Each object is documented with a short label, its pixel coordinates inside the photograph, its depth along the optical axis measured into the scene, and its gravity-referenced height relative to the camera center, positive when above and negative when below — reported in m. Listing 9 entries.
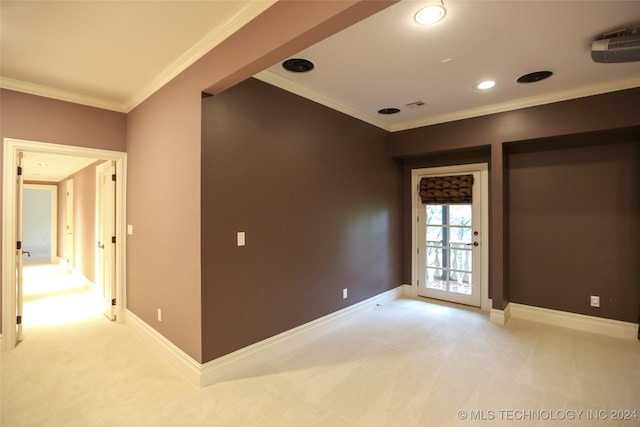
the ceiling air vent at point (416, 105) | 3.74 +1.38
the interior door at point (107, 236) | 3.87 -0.28
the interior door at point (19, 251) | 3.15 -0.37
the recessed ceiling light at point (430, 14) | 1.98 +1.35
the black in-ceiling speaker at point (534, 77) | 2.96 +1.37
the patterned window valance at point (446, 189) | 4.48 +0.37
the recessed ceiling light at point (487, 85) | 3.15 +1.37
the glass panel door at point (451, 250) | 4.46 -0.57
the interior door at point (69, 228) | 7.16 -0.29
